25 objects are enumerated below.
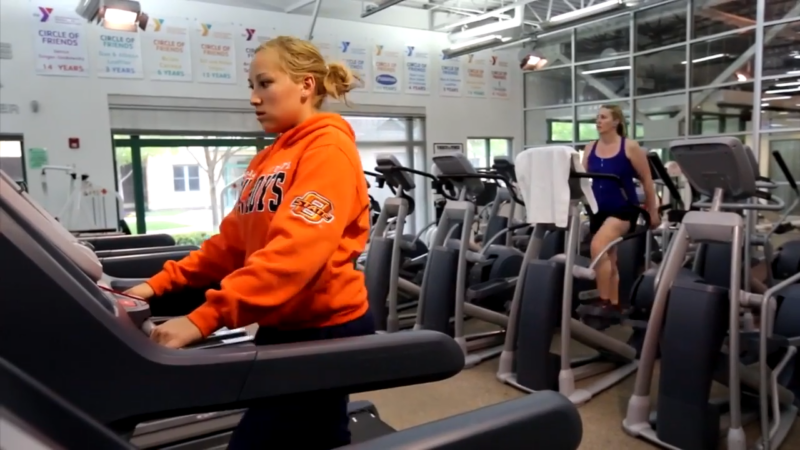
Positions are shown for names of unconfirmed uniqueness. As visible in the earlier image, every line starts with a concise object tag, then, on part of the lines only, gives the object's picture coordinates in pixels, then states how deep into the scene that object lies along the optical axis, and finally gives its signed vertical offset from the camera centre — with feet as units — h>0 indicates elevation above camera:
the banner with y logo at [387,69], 30.40 +5.87
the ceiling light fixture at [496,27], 27.99 +7.54
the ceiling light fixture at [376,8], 25.18 +7.83
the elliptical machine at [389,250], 14.38 -1.83
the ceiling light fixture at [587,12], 23.96 +6.96
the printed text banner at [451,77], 32.94 +5.73
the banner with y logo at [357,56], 29.45 +6.39
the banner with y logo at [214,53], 25.61 +5.89
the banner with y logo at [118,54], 23.35 +5.45
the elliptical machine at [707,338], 8.05 -2.45
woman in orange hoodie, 3.53 -0.40
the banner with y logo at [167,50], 24.30 +5.81
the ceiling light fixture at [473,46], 29.14 +6.85
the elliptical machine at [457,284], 12.87 -2.51
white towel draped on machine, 10.41 -0.15
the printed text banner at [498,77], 34.99 +6.03
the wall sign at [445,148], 32.91 +1.66
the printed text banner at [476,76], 33.94 +5.93
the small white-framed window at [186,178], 26.50 +0.31
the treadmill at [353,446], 2.13 -1.30
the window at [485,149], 35.09 +1.64
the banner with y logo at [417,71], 31.60 +5.92
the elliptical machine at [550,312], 10.53 -2.61
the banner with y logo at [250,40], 26.71 +6.68
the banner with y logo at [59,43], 22.15 +5.71
